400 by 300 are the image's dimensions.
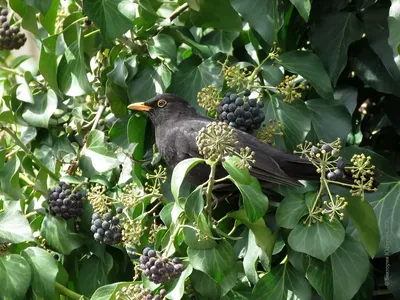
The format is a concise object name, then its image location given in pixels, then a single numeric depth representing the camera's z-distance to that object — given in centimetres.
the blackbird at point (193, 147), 726
